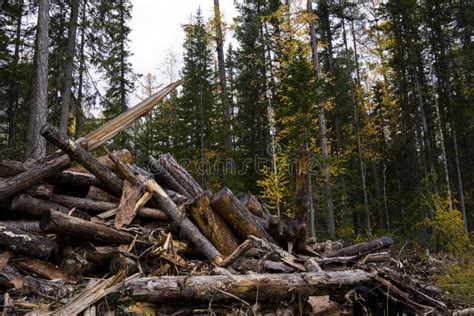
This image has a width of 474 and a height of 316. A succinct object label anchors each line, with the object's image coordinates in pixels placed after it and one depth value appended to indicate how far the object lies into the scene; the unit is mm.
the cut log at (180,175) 7281
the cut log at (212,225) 5898
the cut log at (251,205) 7492
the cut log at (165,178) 7215
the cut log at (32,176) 5344
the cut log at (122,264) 4717
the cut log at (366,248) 6828
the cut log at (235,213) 5980
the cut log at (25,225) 5340
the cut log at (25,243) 4789
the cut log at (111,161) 6727
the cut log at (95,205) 5973
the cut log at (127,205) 5781
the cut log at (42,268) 4781
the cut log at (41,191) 5684
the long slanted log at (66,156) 5414
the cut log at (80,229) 4875
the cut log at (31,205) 5535
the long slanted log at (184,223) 5570
